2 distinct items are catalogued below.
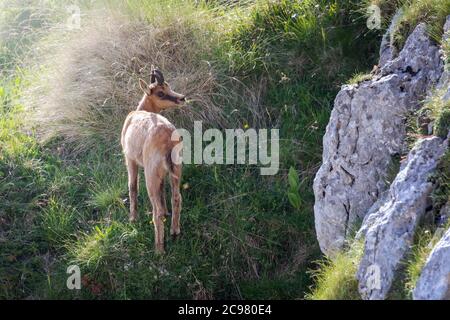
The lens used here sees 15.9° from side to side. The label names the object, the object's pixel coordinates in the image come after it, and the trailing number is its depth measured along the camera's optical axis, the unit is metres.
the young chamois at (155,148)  17.50
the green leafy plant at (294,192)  19.51
